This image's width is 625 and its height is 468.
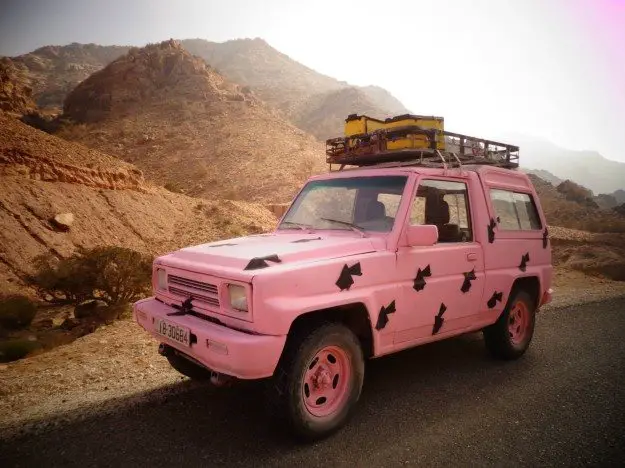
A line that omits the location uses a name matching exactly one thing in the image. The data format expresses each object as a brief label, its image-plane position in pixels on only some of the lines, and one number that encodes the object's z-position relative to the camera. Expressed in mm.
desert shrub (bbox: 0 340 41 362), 5492
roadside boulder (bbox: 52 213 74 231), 11086
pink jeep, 2551
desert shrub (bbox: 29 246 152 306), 8188
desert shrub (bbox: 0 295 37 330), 6992
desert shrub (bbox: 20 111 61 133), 27848
